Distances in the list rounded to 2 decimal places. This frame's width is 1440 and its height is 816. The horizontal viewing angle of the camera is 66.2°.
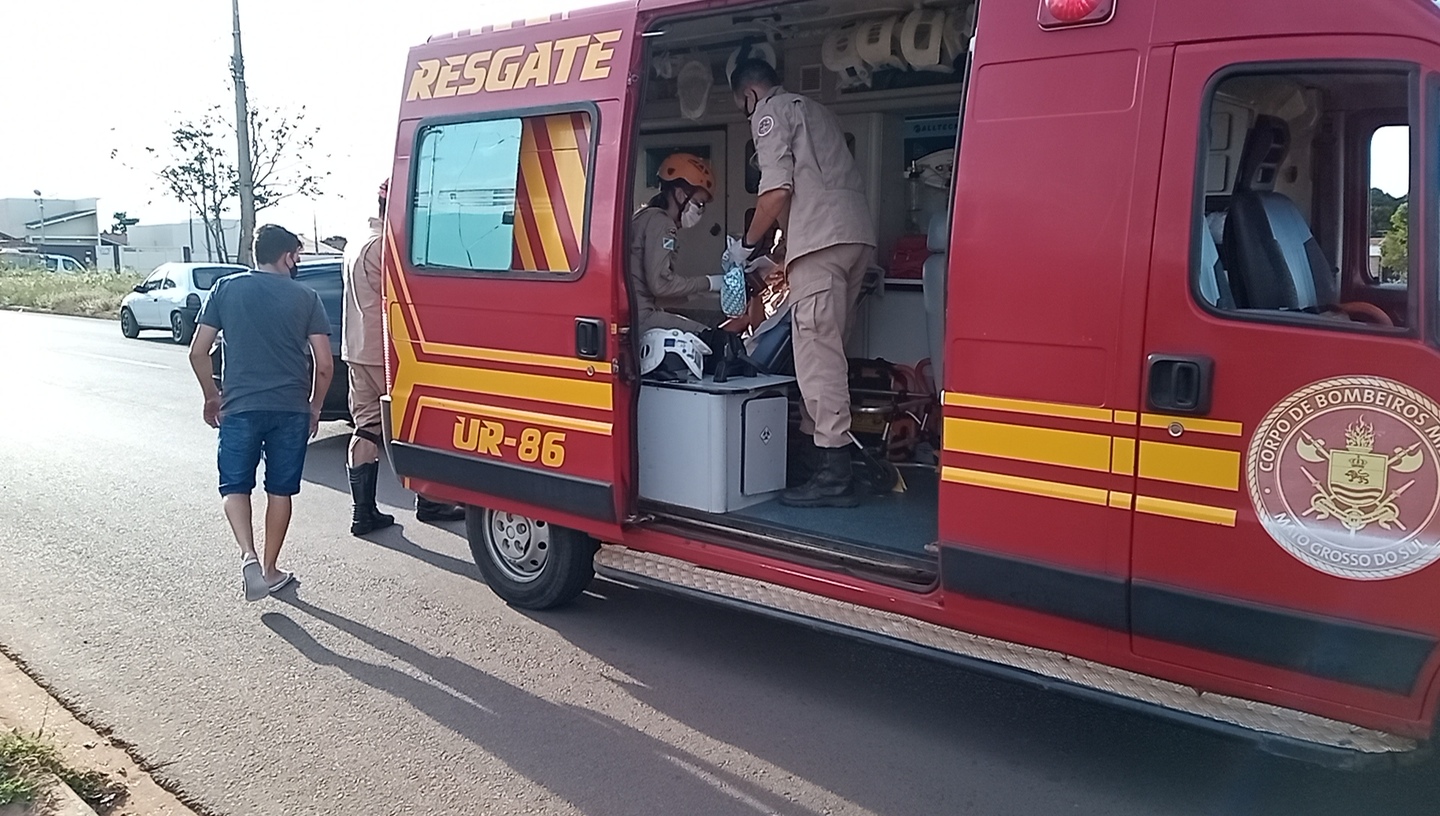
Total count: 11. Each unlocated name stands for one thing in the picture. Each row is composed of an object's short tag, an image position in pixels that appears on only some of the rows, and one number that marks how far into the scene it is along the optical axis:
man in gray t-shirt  5.45
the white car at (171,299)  20.02
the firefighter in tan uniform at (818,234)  4.66
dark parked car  9.16
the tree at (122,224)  64.81
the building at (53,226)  71.44
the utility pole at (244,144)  21.03
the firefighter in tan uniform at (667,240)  5.14
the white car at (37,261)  50.50
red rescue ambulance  2.90
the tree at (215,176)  30.55
